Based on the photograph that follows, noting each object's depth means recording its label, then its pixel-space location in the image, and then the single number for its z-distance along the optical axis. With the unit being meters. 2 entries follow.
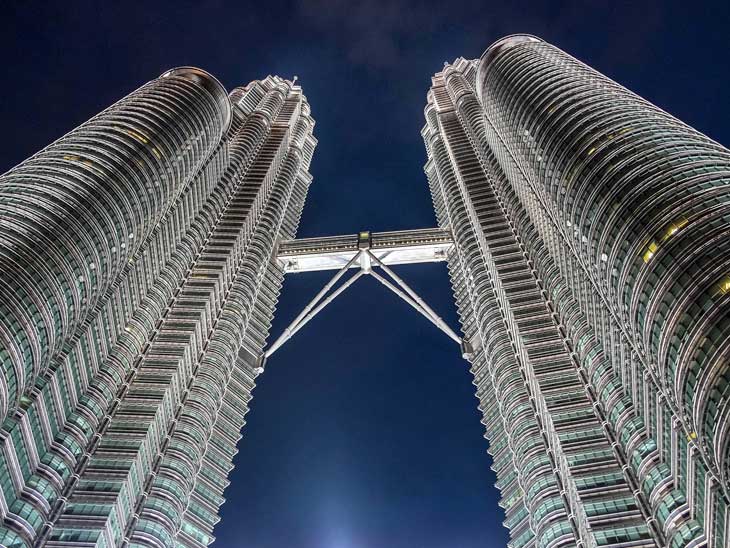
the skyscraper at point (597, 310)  58.28
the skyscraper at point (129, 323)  72.25
